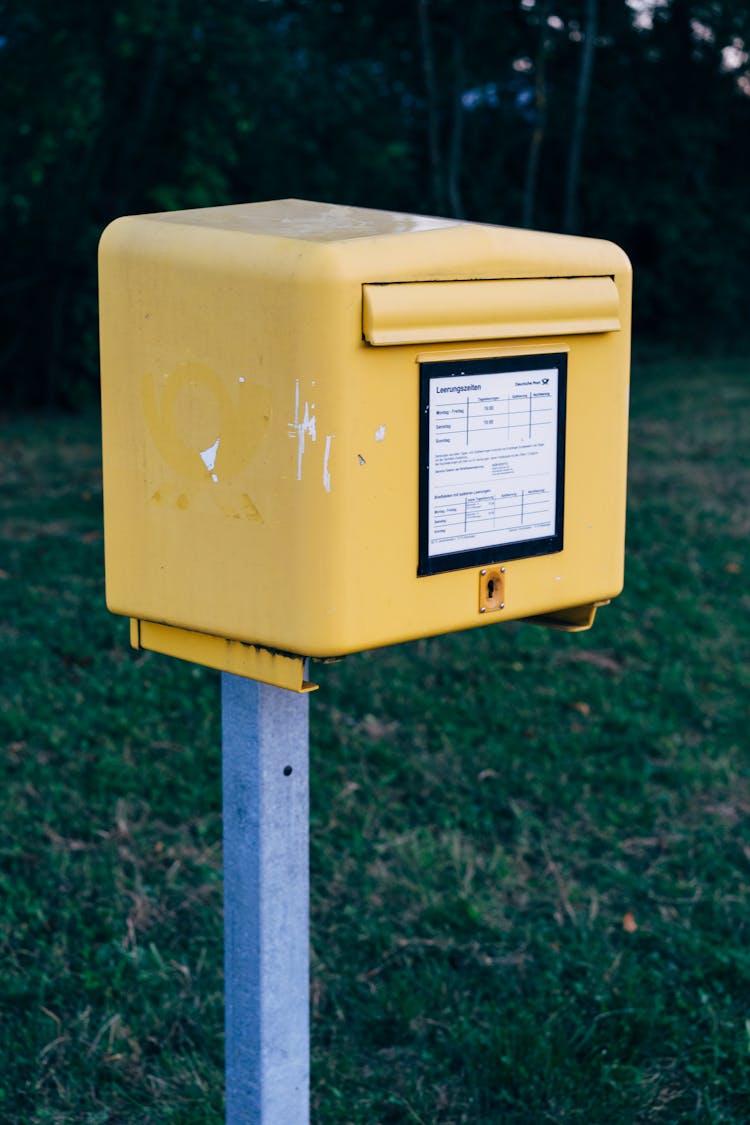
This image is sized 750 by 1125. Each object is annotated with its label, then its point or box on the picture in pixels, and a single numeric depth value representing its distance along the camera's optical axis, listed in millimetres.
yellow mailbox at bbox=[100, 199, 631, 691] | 1831
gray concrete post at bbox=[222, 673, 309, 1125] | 2031
